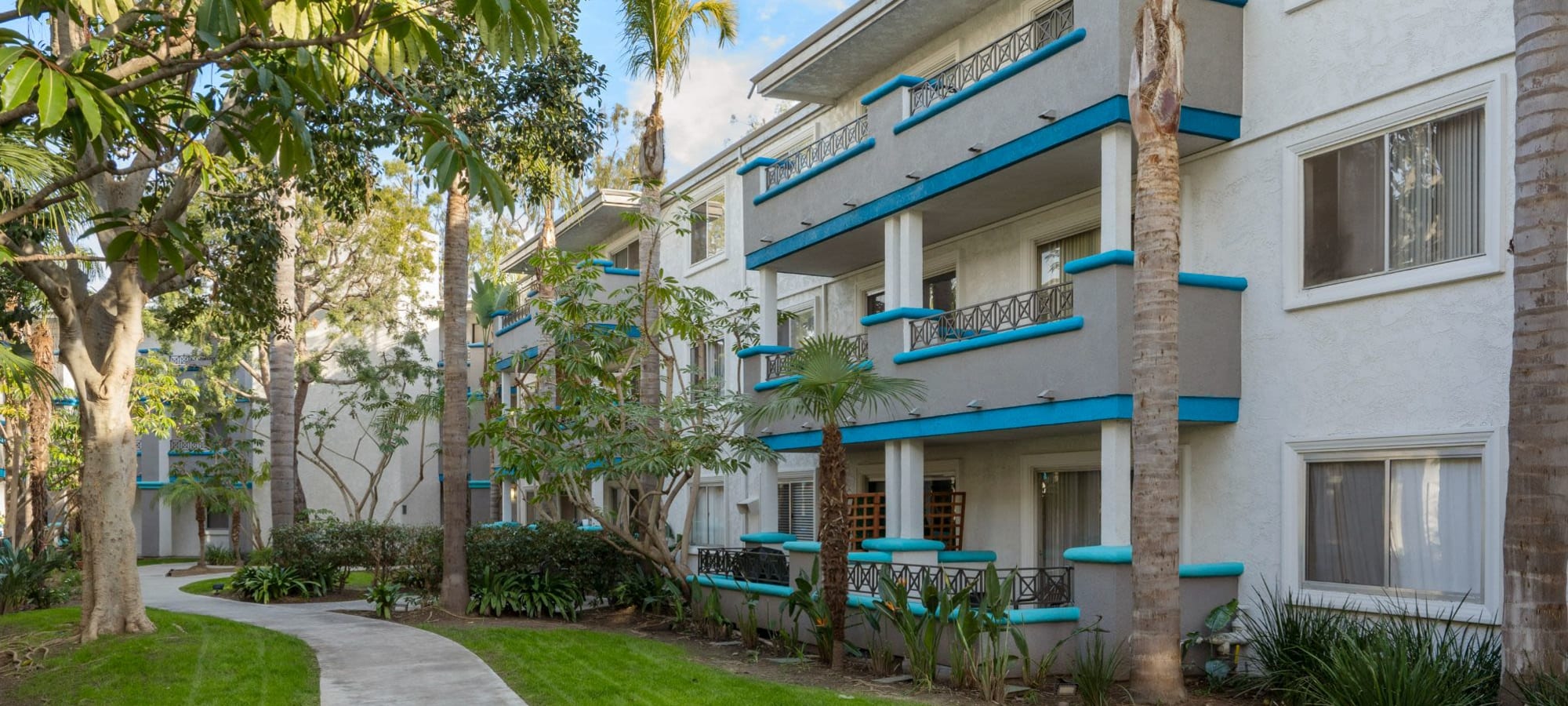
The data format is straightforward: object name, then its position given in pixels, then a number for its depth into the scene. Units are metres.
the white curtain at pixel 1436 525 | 10.48
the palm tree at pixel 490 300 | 33.50
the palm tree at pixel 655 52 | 20.80
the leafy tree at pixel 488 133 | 16.75
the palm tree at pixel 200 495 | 34.69
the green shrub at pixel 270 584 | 22.87
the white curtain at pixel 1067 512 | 15.05
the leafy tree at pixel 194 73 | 5.46
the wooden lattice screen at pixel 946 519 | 17.36
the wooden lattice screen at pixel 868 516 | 18.87
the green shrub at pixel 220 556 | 37.66
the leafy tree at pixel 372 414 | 35.69
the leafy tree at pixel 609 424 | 17.69
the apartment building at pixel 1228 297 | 10.74
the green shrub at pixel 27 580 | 20.53
